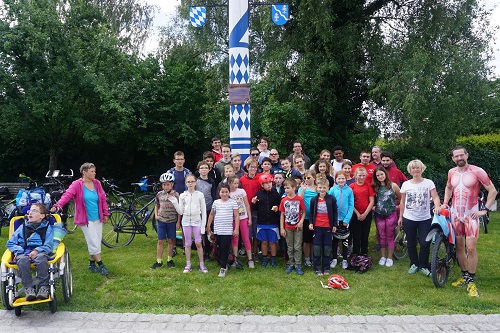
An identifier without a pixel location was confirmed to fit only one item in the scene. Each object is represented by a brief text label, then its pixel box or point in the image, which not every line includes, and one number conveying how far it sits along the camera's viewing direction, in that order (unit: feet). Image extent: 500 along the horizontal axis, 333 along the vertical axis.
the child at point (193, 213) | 20.45
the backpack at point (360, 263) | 20.72
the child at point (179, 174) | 23.02
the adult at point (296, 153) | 25.26
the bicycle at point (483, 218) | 30.89
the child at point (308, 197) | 21.29
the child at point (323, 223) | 20.27
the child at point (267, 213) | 21.30
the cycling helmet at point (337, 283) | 18.19
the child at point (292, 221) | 20.42
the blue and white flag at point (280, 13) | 28.50
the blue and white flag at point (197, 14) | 28.53
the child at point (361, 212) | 21.72
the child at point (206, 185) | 22.00
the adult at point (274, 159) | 24.57
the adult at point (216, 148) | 27.50
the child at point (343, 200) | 20.90
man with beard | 17.92
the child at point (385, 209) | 21.66
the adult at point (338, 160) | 25.73
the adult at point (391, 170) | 23.63
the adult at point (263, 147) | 26.71
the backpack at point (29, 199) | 20.65
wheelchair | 15.25
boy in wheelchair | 15.37
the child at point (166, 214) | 21.54
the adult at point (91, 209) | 19.92
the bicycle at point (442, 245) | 18.35
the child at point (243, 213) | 21.04
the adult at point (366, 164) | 23.24
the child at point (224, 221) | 20.29
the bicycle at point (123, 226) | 26.30
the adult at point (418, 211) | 20.13
